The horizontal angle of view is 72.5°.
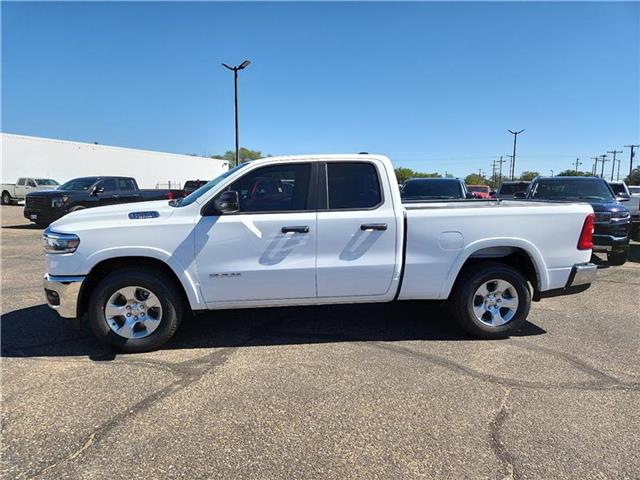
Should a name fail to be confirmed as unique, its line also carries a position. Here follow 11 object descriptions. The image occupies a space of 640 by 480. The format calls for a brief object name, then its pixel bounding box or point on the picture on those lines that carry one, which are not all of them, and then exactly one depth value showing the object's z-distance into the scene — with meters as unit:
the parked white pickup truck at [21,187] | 27.48
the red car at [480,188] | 32.77
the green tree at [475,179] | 113.88
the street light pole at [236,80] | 22.77
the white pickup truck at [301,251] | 4.06
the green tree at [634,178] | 74.81
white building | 30.66
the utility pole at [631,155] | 76.50
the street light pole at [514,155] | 52.12
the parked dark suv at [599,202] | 8.07
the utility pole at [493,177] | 111.00
